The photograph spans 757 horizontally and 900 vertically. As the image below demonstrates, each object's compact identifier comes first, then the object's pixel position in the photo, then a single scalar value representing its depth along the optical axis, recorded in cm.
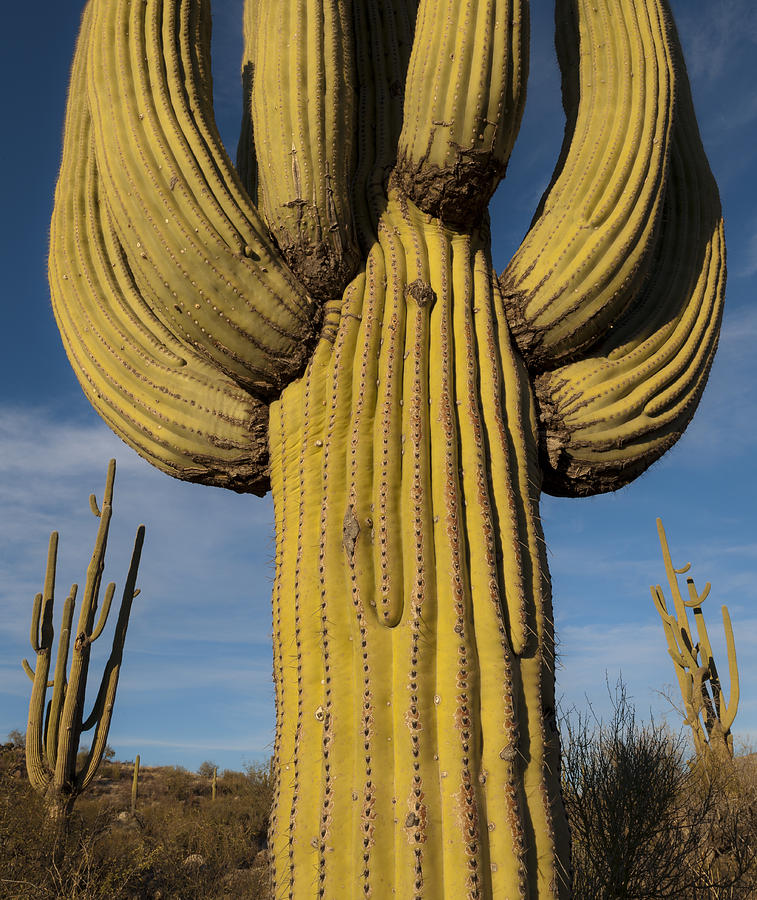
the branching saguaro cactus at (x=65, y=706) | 970
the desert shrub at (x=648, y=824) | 647
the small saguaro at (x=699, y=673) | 1106
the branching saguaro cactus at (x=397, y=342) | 233
